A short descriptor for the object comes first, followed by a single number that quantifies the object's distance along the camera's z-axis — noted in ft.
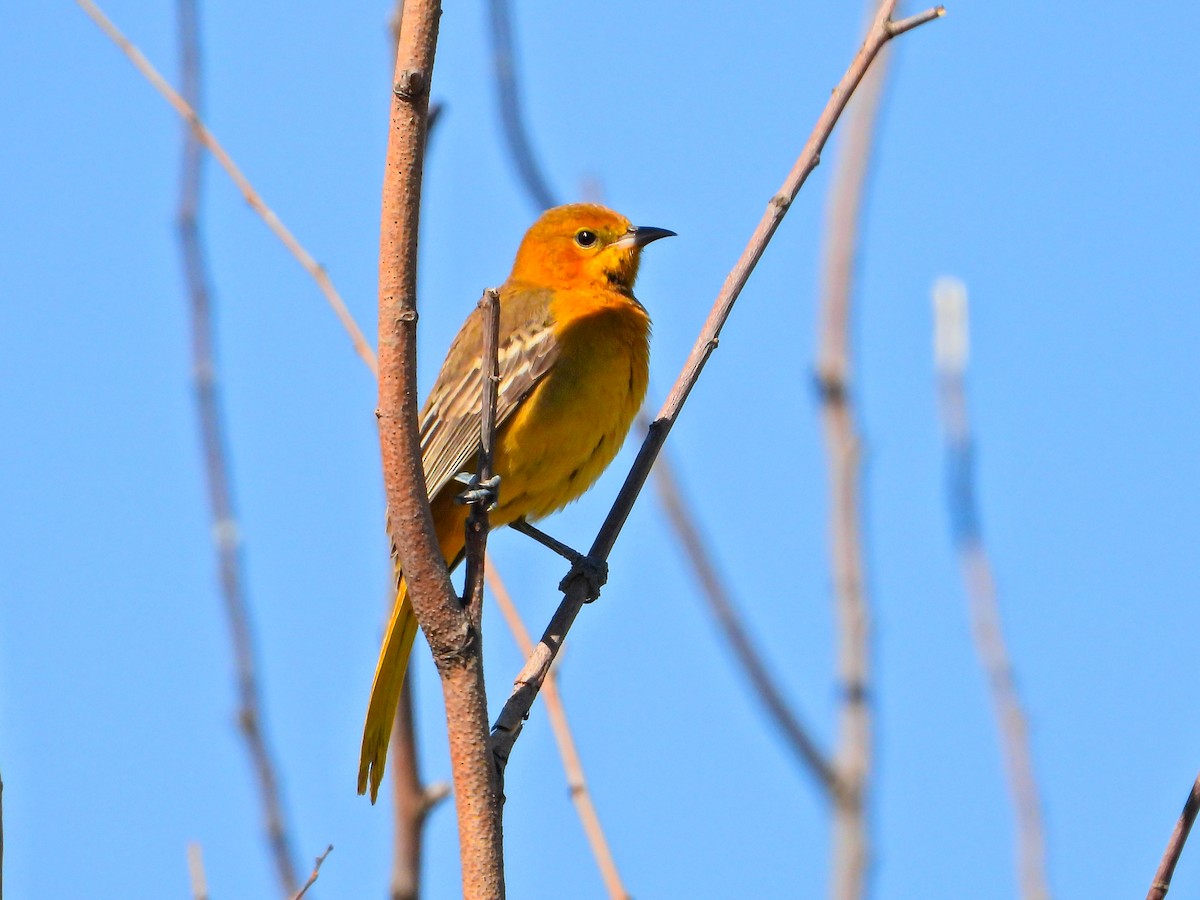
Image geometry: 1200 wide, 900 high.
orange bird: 31.76
